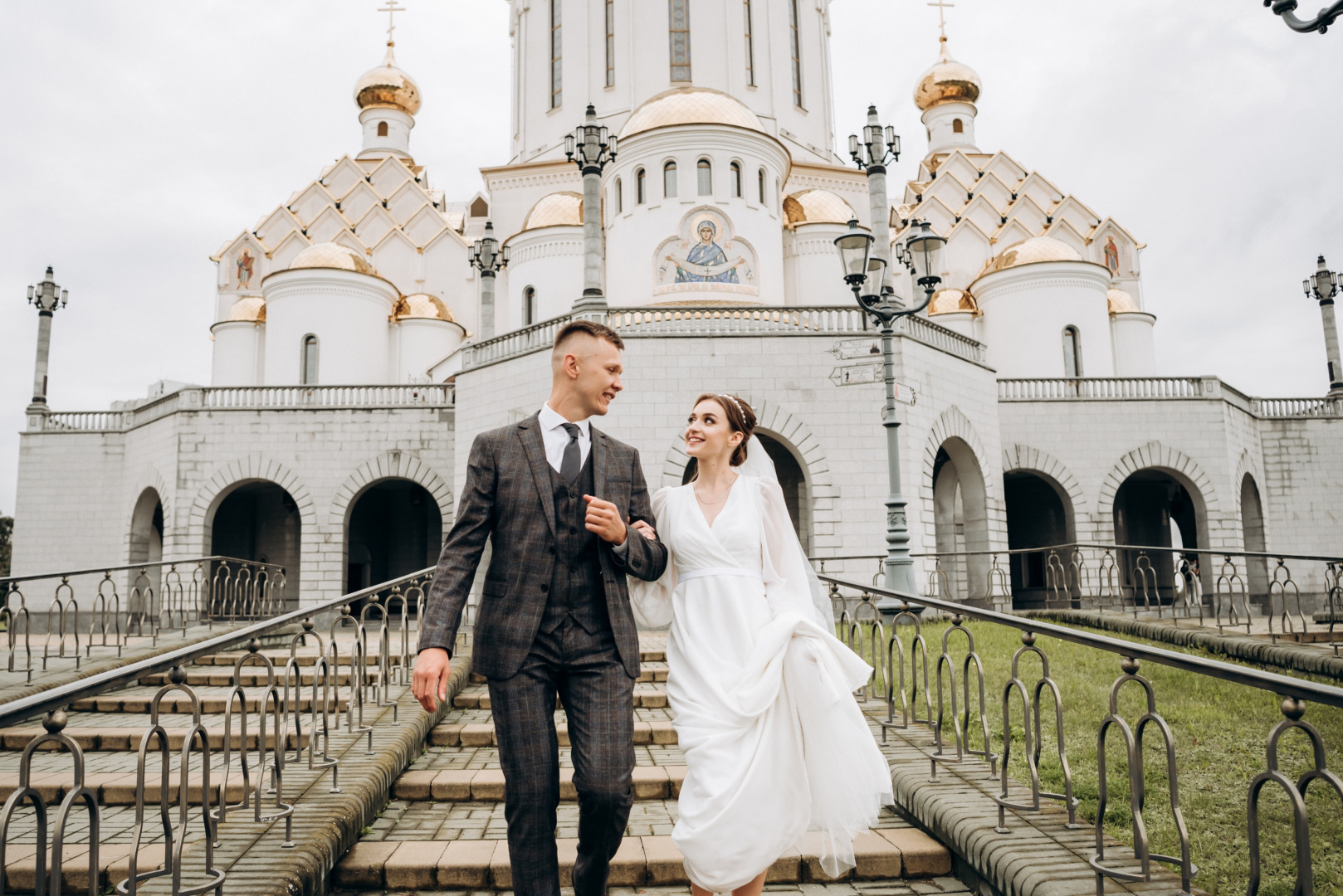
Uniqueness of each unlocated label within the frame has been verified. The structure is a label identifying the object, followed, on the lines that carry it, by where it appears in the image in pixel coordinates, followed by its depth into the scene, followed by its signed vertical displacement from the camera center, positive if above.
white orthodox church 18.14 +3.96
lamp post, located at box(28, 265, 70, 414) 23.84 +6.40
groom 3.07 -0.19
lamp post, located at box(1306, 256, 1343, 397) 25.78 +5.91
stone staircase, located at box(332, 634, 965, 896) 4.34 -1.50
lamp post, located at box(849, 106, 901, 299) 16.86 +7.17
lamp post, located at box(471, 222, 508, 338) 24.22 +7.47
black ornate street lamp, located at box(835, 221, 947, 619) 12.35 +3.29
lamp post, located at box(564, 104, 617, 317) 17.95 +6.82
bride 3.30 -0.54
